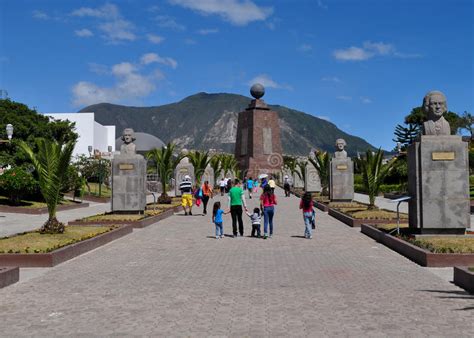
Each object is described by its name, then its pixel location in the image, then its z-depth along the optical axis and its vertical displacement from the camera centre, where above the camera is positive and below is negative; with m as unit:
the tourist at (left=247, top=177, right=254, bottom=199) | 38.28 +0.00
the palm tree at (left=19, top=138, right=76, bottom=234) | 12.76 +0.33
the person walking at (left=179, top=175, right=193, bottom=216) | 21.39 -0.43
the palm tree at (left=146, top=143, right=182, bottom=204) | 26.22 +0.90
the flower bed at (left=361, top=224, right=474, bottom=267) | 9.70 -1.22
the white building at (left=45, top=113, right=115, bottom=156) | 66.62 +6.50
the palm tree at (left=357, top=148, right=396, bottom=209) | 20.08 +0.50
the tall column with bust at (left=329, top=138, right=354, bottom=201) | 25.78 +0.24
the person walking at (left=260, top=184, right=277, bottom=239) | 14.22 -0.44
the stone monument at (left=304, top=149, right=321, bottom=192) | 39.06 +0.36
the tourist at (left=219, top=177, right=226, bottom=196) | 41.62 -0.08
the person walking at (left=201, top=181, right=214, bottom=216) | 22.63 -0.36
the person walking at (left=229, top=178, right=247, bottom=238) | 14.66 -0.46
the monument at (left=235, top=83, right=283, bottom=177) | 78.19 +5.88
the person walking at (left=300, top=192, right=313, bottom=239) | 14.15 -0.66
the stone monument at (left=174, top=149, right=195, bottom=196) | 35.09 +0.78
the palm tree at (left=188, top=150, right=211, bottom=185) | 36.97 +1.36
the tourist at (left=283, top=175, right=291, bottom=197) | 39.34 -0.19
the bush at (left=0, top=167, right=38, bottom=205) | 24.50 -0.01
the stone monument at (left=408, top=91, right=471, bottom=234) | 12.05 +0.12
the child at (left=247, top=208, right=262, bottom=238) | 14.56 -0.90
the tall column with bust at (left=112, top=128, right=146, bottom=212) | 19.02 +0.08
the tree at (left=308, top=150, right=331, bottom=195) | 30.80 +0.87
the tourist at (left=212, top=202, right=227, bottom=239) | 14.15 -0.84
